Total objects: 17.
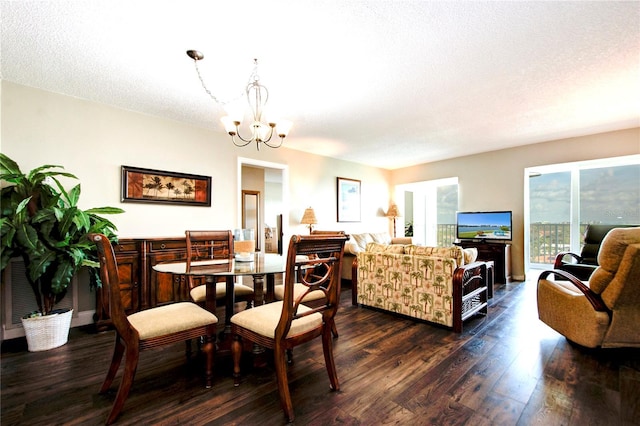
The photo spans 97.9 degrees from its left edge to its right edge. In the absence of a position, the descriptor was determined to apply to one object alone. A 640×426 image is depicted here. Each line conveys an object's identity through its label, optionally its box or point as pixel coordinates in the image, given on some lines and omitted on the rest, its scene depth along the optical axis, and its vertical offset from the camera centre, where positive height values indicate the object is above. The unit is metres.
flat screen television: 5.01 -0.24
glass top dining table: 1.82 -0.41
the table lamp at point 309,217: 5.03 -0.08
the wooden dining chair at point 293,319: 1.51 -0.65
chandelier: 2.44 +1.26
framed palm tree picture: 3.40 +0.34
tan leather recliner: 1.95 -0.67
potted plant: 2.29 -0.19
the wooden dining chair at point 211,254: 2.47 -0.41
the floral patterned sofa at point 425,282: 2.75 -0.75
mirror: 7.36 +0.03
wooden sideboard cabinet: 2.98 -0.71
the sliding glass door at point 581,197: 4.56 +0.27
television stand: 4.80 -0.77
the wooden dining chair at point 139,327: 1.48 -0.68
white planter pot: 2.37 -1.02
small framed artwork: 6.01 +0.29
